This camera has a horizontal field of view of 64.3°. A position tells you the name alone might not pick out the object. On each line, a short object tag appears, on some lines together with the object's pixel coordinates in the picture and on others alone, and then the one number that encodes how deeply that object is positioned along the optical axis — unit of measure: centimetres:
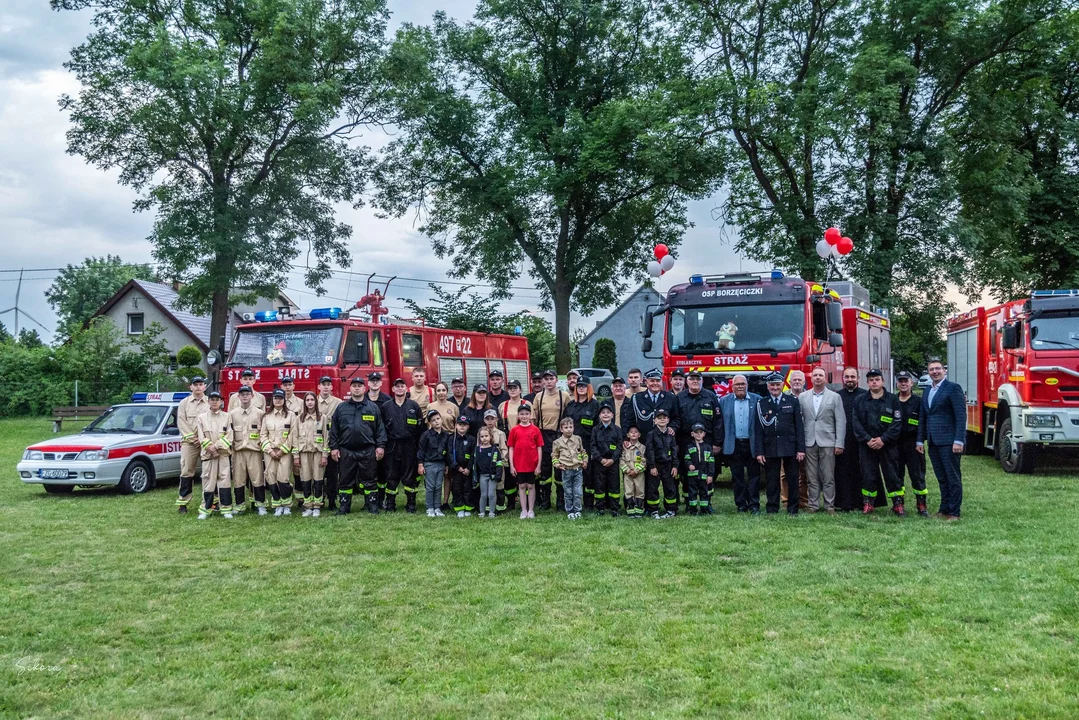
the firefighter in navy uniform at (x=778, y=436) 989
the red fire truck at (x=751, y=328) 1184
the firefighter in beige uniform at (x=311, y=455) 1069
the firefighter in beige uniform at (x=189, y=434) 1086
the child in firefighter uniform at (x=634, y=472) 1002
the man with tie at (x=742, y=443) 1024
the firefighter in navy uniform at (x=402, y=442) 1078
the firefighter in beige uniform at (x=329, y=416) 1105
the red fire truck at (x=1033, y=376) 1270
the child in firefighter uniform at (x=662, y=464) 999
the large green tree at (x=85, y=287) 7006
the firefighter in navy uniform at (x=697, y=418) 1028
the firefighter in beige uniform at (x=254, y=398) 1083
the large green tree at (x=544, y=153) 2814
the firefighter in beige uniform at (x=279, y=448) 1066
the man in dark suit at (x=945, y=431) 921
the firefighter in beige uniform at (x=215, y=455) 1067
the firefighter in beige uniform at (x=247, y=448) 1074
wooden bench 2608
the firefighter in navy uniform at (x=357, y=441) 1052
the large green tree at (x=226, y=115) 2344
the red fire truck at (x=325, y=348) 1329
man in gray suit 985
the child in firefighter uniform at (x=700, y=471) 1009
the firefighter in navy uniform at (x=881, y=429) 958
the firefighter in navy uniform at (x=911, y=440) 951
